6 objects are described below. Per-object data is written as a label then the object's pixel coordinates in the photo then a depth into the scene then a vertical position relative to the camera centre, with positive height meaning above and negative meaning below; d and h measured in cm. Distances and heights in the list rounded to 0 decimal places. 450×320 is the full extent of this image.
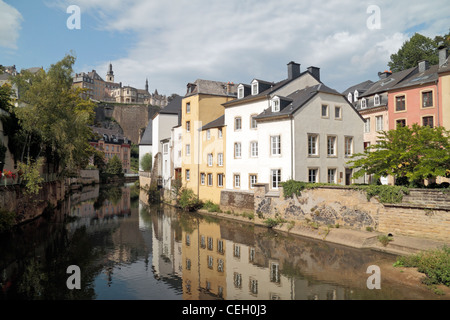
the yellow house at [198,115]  3341 +596
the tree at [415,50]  4900 +1850
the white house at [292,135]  2392 +288
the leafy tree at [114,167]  7456 +127
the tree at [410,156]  1658 +81
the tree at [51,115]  2375 +449
